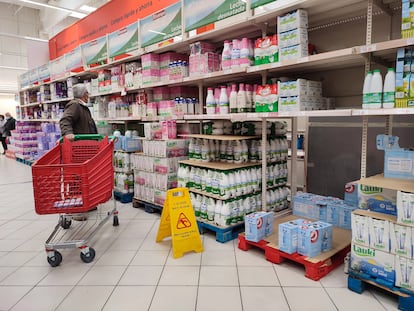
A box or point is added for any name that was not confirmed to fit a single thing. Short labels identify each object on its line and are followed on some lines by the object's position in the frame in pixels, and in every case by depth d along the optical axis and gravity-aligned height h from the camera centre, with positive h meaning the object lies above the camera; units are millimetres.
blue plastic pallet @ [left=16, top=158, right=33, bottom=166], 9714 -1125
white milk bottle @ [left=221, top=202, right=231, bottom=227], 3150 -964
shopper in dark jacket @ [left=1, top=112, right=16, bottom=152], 13015 +127
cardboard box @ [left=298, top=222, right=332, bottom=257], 2486 -1002
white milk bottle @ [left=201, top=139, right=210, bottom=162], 3641 -340
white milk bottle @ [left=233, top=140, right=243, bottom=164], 3432 -329
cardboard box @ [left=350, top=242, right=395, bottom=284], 2055 -1027
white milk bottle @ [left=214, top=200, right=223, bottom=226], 3205 -980
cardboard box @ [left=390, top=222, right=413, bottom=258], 1943 -806
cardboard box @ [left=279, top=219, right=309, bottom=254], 2557 -1005
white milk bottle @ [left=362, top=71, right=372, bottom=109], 2256 +233
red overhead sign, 6262 +2646
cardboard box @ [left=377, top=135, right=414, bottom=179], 2213 -300
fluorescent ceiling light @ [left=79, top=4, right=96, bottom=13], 8745 +3583
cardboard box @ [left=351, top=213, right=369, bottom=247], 2158 -802
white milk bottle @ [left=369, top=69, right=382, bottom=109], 2213 +233
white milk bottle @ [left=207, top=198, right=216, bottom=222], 3288 -948
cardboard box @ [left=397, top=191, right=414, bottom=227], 1922 -582
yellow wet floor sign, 2900 -993
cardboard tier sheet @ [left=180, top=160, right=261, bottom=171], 3207 -466
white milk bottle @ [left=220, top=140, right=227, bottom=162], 3615 -331
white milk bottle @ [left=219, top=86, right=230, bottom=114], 3465 +272
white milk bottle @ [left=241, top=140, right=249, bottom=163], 3455 -335
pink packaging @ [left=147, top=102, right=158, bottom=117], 4578 +259
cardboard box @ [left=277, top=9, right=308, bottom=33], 2678 +951
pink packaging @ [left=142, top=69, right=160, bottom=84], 4500 +777
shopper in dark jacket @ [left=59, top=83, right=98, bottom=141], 3835 +166
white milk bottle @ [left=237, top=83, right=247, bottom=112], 3238 +275
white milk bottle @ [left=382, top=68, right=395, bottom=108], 2152 +228
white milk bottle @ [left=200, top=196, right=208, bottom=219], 3387 -960
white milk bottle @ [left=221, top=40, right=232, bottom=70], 3369 +794
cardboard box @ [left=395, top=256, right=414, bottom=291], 1945 -1022
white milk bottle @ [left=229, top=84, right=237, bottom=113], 3324 +283
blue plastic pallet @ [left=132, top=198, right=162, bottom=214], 4223 -1210
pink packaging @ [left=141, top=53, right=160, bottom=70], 4484 +1001
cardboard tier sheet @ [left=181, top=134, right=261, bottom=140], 3186 -145
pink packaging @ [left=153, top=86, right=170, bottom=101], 4668 +528
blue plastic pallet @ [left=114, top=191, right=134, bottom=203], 4891 -1180
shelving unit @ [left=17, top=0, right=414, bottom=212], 2371 +638
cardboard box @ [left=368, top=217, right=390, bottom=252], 2053 -804
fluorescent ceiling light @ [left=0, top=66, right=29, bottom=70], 14625 +3080
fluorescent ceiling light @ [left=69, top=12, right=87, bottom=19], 9320 +3710
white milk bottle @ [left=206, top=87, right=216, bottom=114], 3650 +278
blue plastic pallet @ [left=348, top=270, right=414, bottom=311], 1941 -1178
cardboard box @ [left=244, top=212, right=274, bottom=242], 2867 -1014
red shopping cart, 2689 -567
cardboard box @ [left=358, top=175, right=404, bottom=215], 2088 -586
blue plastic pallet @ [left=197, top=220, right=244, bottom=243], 3168 -1182
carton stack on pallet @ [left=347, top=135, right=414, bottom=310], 1956 -773
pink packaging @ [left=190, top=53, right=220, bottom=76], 3666 +783
